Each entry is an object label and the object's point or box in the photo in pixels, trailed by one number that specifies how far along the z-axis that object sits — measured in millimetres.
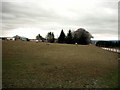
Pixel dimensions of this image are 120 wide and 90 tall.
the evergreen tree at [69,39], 56886
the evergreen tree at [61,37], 59319
